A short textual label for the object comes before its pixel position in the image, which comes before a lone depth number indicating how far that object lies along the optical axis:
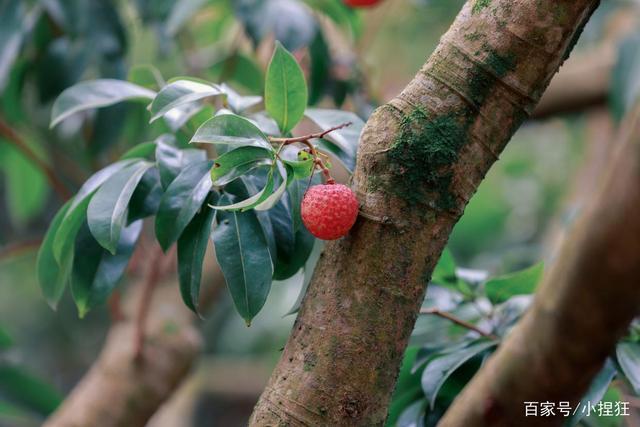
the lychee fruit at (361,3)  1.35
